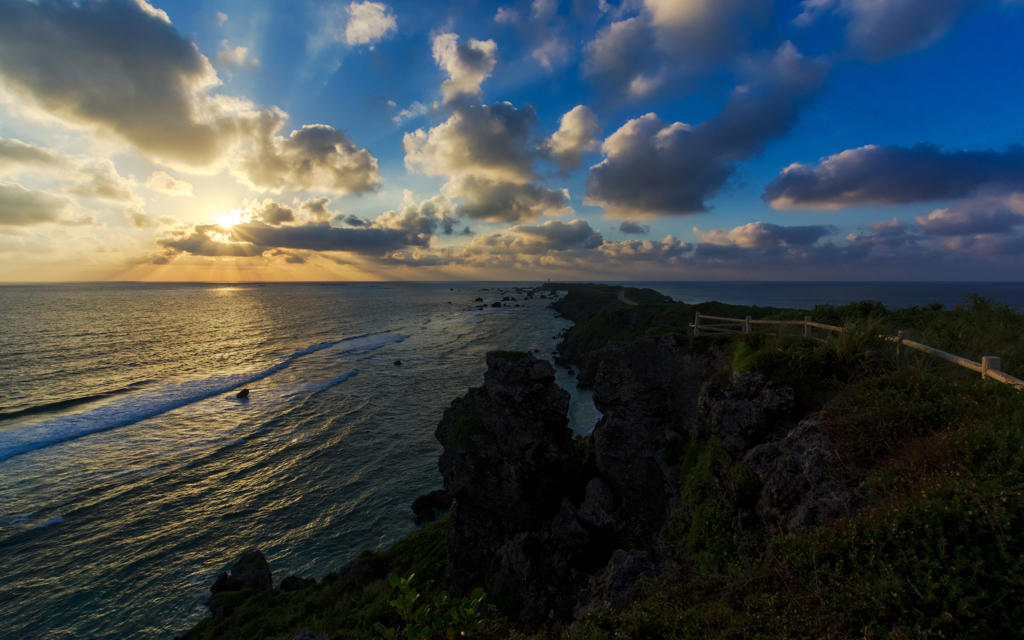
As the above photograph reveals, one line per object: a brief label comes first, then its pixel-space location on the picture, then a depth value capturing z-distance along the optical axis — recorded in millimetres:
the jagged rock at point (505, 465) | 17750
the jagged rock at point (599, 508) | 15664
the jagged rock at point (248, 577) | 19166
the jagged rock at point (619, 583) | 10000
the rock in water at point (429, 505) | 24844
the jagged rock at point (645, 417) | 16250
